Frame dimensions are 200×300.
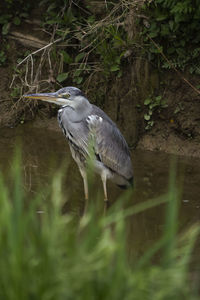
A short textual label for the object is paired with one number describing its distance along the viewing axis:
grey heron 12.73
